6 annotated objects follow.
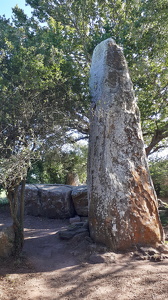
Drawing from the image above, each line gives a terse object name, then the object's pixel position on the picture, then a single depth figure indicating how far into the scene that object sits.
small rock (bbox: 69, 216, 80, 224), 7.35
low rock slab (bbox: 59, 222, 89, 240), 5.15
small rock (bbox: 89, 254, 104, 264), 4.00
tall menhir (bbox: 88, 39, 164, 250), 4.40
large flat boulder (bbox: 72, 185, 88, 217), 7.80
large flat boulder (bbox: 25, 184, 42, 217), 8.06
